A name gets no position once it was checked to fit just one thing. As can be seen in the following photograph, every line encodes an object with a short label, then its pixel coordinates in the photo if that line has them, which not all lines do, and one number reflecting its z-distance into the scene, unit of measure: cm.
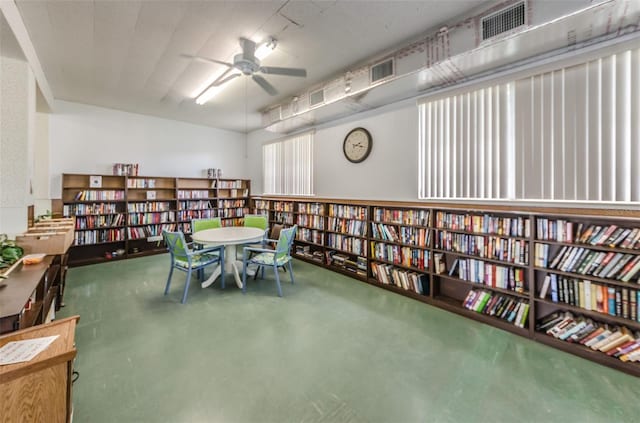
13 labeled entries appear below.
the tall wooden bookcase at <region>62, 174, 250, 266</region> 461
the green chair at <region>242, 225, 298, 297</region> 333
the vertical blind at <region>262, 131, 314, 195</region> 514
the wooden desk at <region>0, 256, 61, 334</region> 135
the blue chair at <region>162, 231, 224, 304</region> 309
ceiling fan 267
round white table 326
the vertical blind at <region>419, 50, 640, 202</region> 213
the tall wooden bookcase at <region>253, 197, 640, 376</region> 205
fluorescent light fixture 348
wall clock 407
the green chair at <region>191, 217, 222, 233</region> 425
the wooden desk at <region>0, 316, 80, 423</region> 100
